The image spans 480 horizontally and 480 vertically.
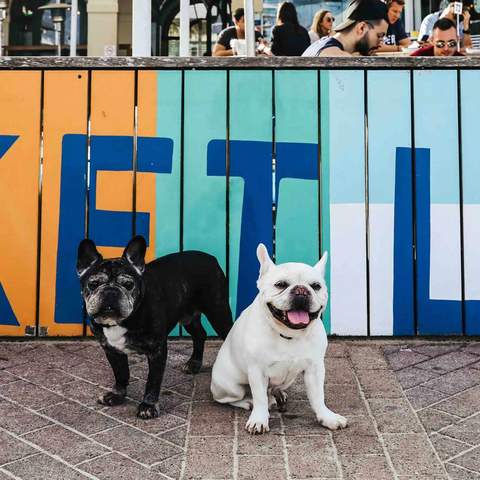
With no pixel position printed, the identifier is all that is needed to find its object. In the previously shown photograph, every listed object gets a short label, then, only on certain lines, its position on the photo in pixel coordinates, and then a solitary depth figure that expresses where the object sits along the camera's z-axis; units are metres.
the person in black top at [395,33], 7.69
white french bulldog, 2.83
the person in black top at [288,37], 6.60
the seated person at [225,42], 7.62
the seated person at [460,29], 7.94
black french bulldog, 2.96
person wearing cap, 4.92
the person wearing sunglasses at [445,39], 6.09
